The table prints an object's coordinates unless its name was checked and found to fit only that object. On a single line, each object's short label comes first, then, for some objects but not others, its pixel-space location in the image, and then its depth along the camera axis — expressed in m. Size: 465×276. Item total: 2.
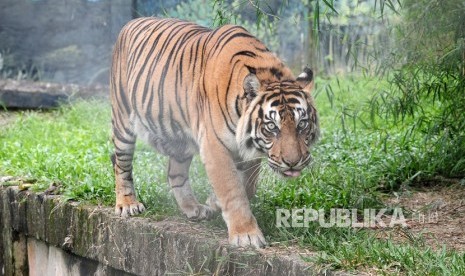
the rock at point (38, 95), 19.30
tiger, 8.78
